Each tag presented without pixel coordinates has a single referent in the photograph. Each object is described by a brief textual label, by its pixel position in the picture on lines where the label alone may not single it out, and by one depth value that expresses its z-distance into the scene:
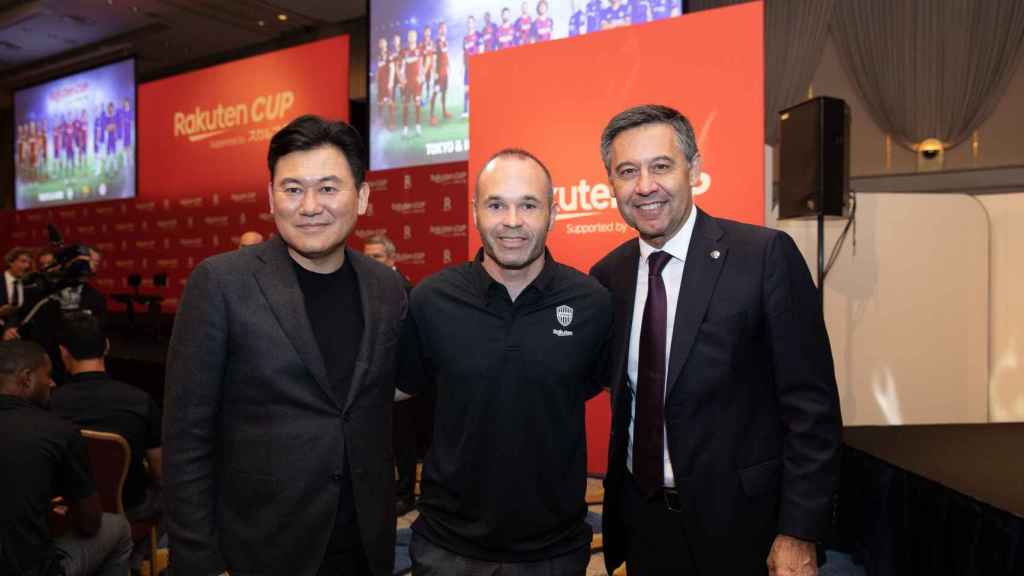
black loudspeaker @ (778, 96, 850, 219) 4.05
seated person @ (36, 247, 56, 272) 7.46
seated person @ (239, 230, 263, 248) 5.98
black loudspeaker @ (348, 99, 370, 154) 8.25
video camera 5.05
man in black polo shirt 1.68
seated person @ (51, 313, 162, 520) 2.97
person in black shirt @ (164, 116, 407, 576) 1.51
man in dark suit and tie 1.65
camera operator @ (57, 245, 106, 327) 5.13
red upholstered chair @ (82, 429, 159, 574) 2.74
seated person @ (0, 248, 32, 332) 6.77
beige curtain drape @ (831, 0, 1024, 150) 6.97
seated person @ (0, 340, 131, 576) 2.26
